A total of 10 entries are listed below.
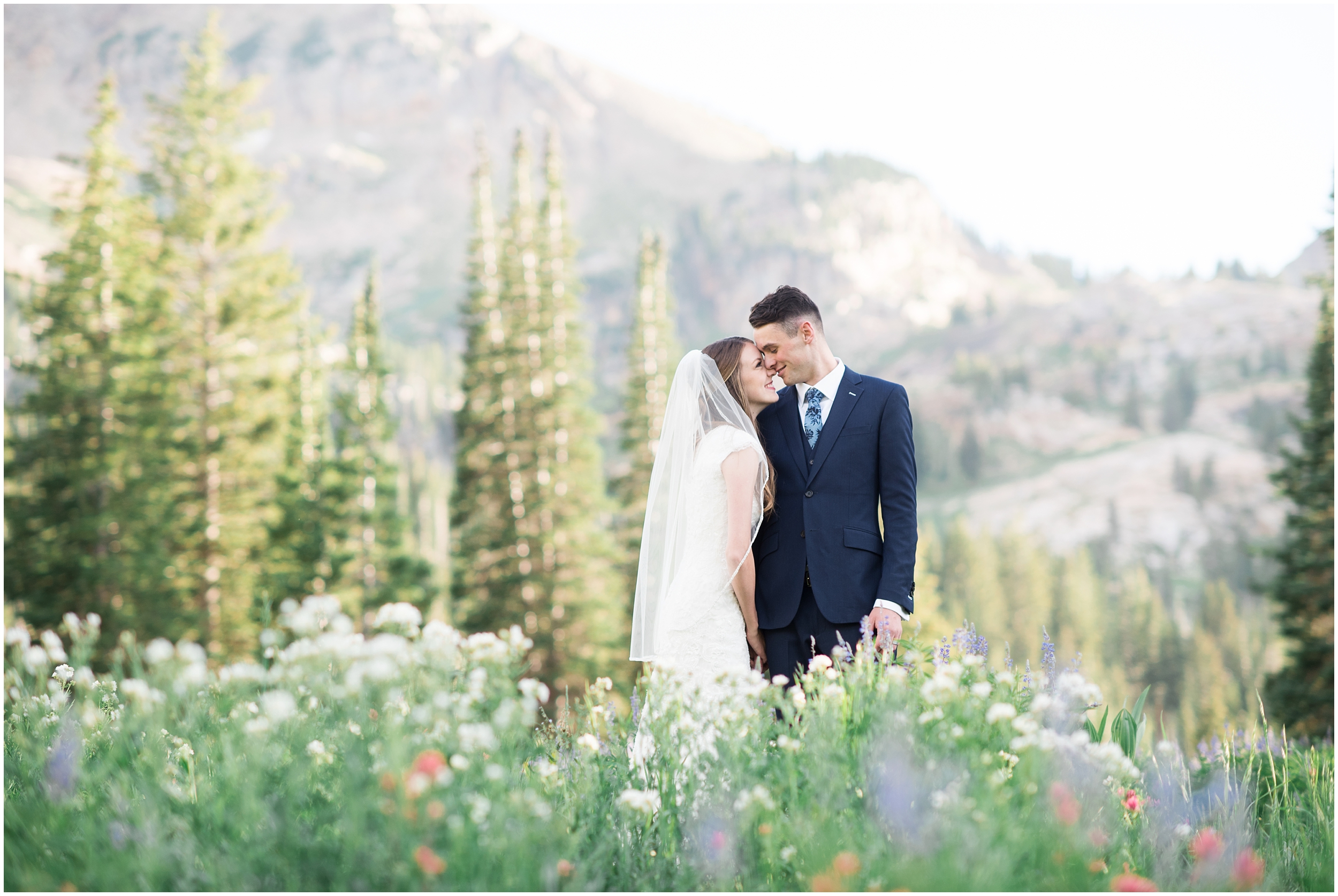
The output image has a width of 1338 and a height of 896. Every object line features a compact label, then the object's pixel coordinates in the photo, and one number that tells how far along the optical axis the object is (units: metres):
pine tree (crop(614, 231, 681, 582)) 34.09
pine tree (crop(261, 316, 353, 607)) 31.30
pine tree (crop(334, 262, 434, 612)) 32.62
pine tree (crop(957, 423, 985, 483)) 183.38
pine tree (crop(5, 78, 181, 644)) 23.02
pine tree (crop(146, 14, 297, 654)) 25.25
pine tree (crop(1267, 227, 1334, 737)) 22.69
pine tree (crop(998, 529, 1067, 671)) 80.31
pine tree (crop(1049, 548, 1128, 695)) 74.31
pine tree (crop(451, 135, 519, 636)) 31.39
